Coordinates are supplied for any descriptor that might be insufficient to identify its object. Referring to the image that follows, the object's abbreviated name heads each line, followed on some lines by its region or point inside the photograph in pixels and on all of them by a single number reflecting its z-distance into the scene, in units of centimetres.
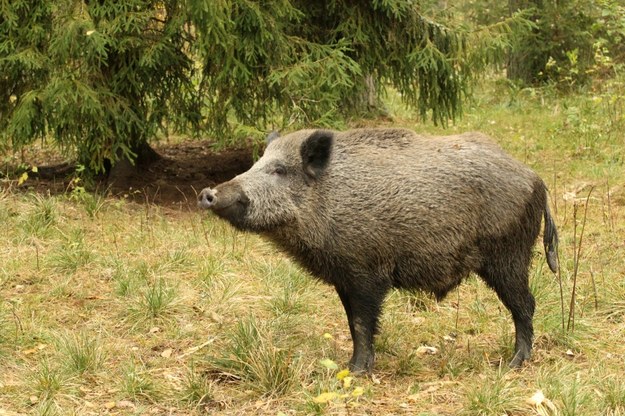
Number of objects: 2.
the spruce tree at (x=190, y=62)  1626
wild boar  1019
